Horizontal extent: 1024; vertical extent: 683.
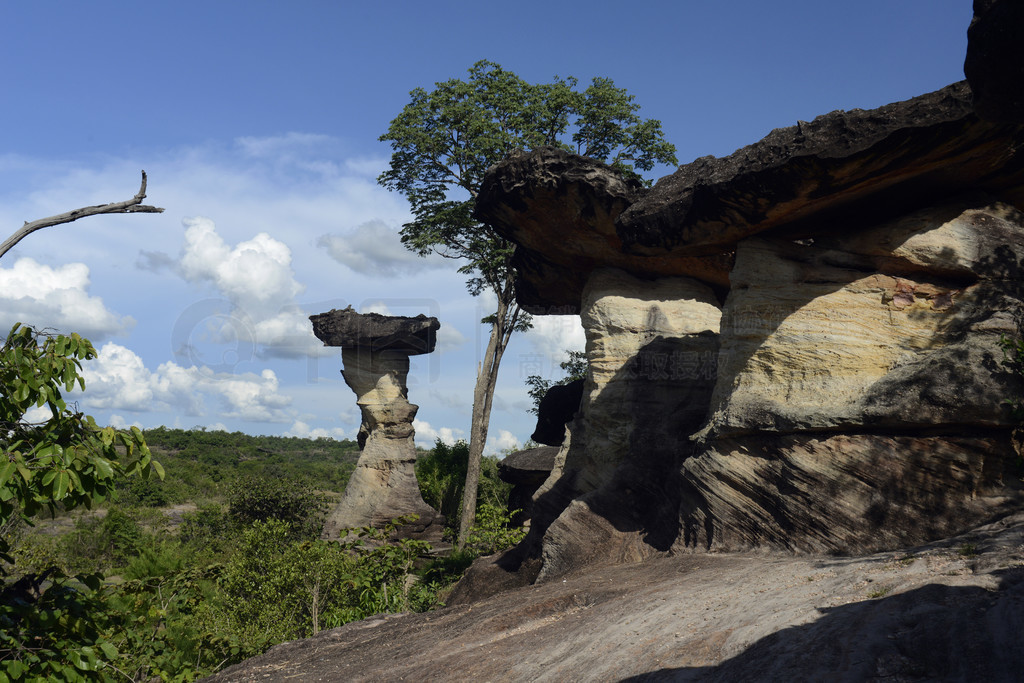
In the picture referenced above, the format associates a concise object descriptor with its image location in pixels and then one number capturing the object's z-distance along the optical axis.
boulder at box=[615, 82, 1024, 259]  7.87
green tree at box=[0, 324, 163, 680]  4.39
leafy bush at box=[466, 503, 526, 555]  15.62
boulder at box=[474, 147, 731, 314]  11.87
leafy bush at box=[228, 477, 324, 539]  24.77
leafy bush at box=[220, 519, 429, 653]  11.55
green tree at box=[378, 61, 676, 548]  23.00
